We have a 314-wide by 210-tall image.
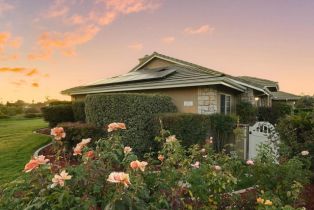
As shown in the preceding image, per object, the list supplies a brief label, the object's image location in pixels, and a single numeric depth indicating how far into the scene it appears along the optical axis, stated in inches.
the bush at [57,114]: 700.0
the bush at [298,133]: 248.5
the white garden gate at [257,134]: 351.6
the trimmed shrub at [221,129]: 470.6
